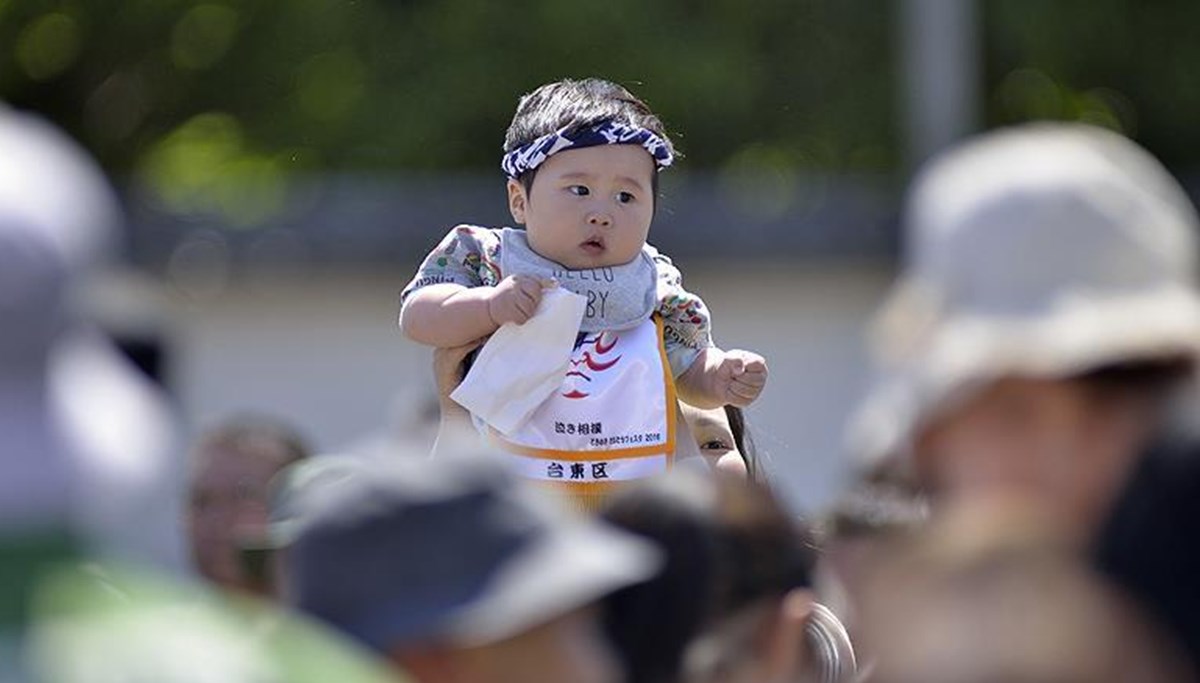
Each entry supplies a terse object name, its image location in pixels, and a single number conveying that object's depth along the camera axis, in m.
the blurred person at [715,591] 7.50
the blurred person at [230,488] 13.48
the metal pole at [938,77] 34.34
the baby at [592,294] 9.03
